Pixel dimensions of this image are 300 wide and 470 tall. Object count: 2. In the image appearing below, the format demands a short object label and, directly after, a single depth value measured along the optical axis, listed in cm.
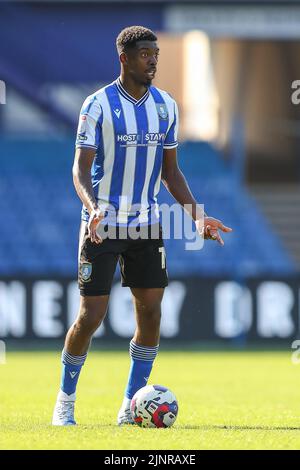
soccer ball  1360
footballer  1387
